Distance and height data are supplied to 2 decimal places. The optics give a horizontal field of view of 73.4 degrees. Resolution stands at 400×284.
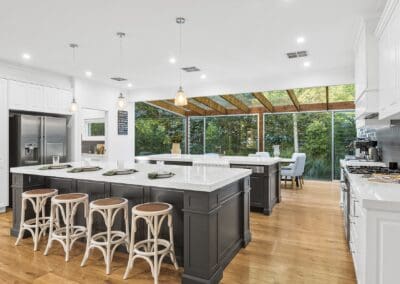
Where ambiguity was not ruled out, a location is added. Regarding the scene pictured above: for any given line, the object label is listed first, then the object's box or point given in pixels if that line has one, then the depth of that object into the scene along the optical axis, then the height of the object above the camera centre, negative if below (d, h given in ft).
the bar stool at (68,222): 9.67 -3.03
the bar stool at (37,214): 10.50 -2.86
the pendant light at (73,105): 14.01 +1.99
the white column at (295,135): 27.53 +0.82
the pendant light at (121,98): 12.69 +2.27
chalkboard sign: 25.58 +2.02
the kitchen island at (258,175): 14.92 -1.84
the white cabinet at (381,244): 5.10 -1.96
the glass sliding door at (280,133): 27.89 +1.08
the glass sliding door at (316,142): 26.27 +0.10
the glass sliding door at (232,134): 29.89 +1.00
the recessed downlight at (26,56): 15.52 +5.14
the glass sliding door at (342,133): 25.39 +0.95
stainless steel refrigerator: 16.44 +0.25
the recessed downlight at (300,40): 13.26 +5.19
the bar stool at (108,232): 8.74 -3.06
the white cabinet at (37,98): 16.61 +3.03
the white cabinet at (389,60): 7.32 +2.56
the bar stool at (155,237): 7.97 -2.97
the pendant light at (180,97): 11.44 +2.04
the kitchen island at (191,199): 7.73 -1.98
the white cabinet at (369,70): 10.01 +2.79
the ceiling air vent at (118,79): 21.63 +5.23
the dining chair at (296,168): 22.23 -2.16
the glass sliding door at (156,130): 34.01 +1.66
